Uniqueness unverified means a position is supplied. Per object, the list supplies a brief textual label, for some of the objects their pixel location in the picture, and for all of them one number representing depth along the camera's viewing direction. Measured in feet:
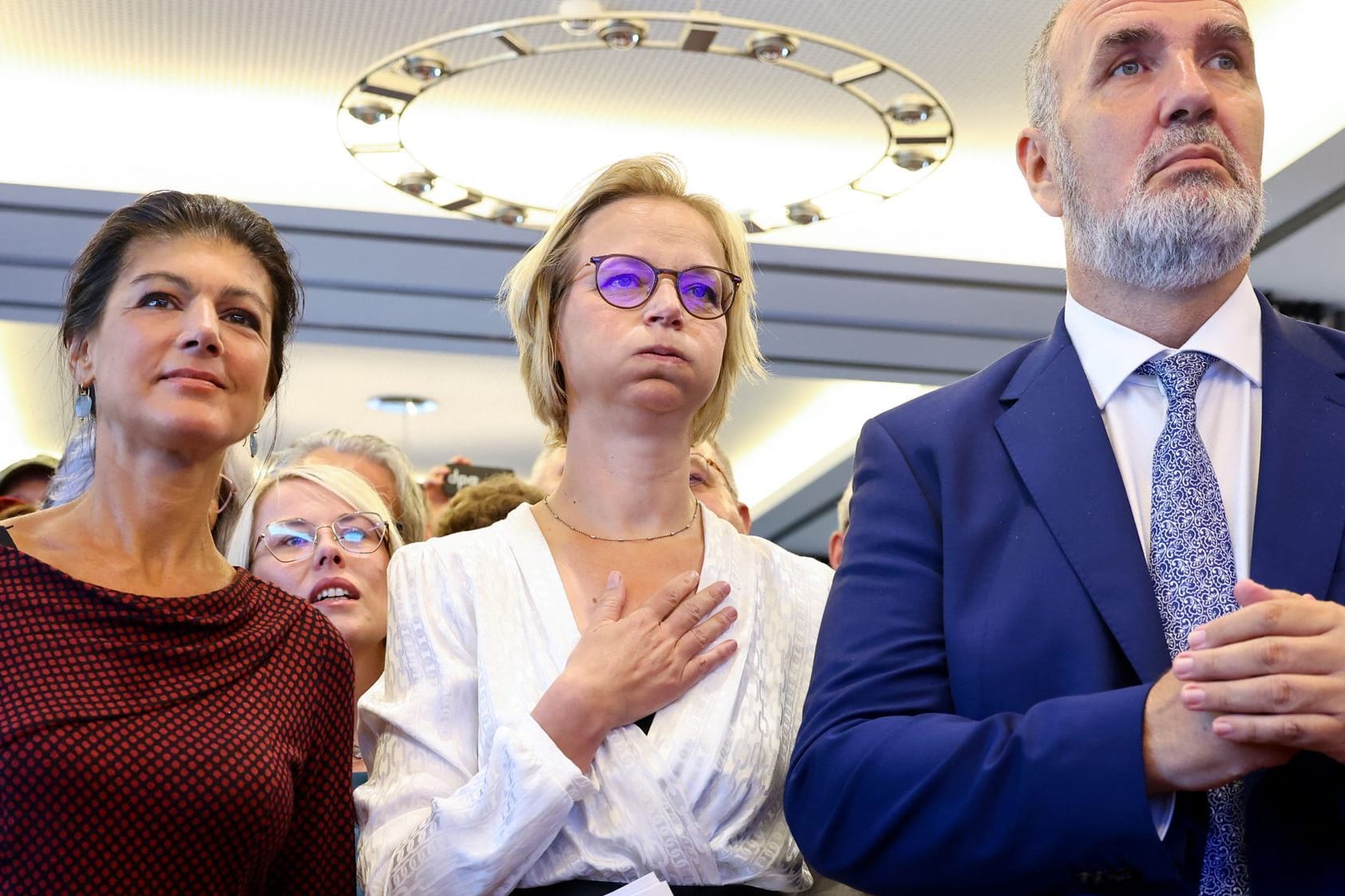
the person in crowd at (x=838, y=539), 13.64
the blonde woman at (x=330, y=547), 9.87
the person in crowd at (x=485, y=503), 12.09
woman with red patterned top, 6.20
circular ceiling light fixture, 13.33
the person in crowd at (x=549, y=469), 12.35
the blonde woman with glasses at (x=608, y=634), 6.30
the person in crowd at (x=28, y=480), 13.71
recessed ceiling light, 30.83
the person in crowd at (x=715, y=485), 10.91
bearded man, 4.66
